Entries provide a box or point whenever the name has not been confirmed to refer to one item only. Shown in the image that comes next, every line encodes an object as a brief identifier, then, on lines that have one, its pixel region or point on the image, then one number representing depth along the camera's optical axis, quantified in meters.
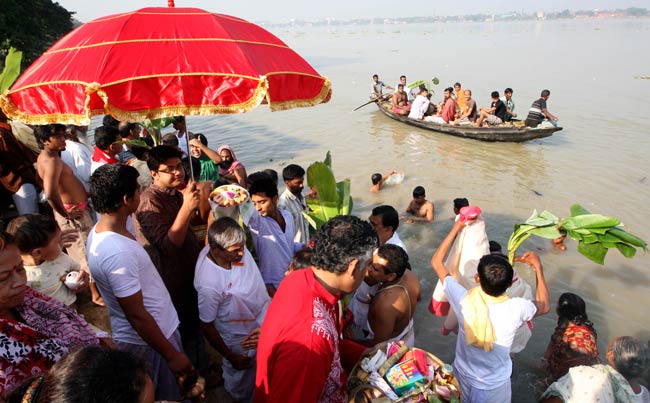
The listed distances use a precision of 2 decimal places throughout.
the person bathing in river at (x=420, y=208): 7.85
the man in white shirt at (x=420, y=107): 14.57
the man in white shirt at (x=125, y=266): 2.25
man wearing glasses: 2.98
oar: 17.42
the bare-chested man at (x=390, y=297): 2.88
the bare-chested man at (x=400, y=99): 16.12
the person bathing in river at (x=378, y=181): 9.40
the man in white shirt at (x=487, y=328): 2.76
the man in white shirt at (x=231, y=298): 2.69
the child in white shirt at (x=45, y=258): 2.81
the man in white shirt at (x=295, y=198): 4.51
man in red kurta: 1.63
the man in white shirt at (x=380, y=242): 3.50
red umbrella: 2.21
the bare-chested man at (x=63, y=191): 3.65
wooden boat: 12.05
